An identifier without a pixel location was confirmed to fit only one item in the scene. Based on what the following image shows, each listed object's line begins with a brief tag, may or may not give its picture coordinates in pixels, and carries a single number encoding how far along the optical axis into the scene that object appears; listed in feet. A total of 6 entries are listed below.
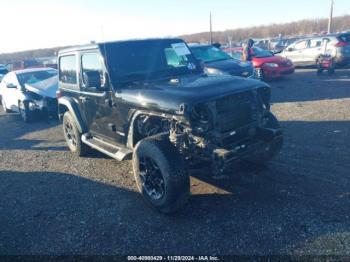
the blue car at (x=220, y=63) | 32.04
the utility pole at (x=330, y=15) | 105.17
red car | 42.52
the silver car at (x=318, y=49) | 46.96
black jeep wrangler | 12.22
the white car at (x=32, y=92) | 31.65
